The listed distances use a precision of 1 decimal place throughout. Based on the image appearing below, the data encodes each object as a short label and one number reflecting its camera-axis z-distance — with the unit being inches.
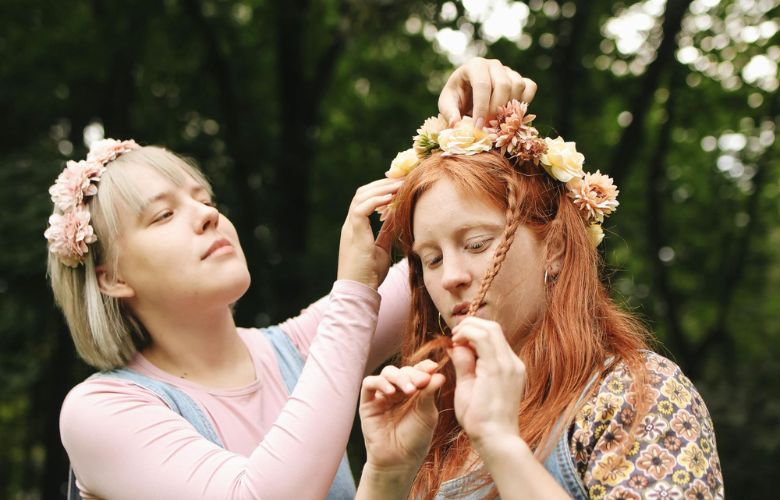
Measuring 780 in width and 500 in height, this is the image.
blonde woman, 56.7
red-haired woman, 50.3
